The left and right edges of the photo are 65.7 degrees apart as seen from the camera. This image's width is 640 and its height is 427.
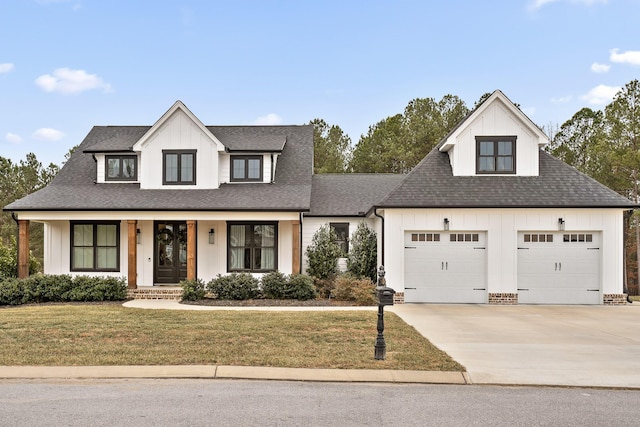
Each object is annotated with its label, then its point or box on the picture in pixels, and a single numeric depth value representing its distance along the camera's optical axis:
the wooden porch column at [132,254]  17.47
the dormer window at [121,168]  20.41
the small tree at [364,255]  18.50
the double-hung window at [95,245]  19.03
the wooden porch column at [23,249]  17.48
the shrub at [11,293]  16.17
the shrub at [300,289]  16.70
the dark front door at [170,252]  19.22
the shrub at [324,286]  17.55
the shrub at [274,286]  16.86
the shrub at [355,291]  15.81
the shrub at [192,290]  16.64
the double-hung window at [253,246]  18.95
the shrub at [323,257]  18.88
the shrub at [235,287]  16.86
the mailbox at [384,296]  7.91
